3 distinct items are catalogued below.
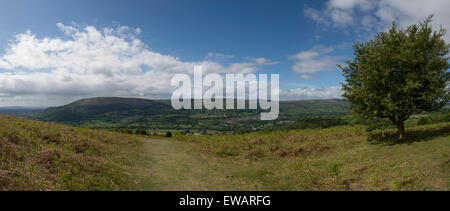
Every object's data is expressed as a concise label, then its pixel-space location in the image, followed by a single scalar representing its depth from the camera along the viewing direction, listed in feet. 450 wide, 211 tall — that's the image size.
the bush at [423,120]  95.35
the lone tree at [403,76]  49.63
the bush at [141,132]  157.25
